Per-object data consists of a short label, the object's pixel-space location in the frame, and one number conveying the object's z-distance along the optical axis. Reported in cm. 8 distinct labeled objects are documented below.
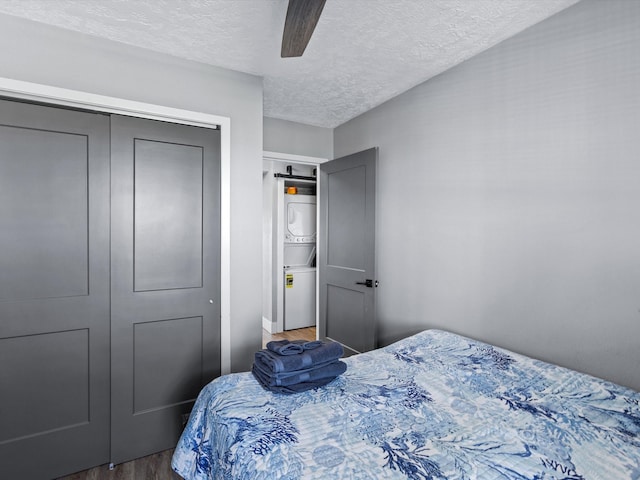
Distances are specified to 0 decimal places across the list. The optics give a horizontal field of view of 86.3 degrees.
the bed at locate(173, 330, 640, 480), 103
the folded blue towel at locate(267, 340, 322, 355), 161
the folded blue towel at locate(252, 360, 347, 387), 149
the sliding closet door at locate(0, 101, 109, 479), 187
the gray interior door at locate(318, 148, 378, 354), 304
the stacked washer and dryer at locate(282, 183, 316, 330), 486
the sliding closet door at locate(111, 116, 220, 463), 214
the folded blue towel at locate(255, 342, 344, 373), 150
